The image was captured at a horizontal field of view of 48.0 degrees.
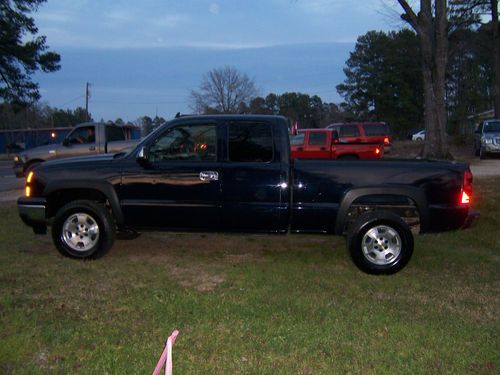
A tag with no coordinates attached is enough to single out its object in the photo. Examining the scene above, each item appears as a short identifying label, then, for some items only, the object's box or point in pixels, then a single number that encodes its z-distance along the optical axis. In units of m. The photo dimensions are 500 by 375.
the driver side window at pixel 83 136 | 15.34
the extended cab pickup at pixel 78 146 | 15.14
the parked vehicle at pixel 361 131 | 23.28
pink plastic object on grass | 3.10
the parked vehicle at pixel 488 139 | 21.48
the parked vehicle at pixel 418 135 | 51.18
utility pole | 67.39
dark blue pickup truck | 6.27
